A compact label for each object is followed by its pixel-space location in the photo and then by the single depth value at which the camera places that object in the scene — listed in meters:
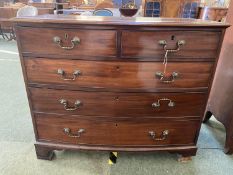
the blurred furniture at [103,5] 2.59
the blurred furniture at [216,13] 3.25
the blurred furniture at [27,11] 3.20
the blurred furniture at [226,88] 1.50
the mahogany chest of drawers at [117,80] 1.08
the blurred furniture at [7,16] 4.95
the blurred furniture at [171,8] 3.89
